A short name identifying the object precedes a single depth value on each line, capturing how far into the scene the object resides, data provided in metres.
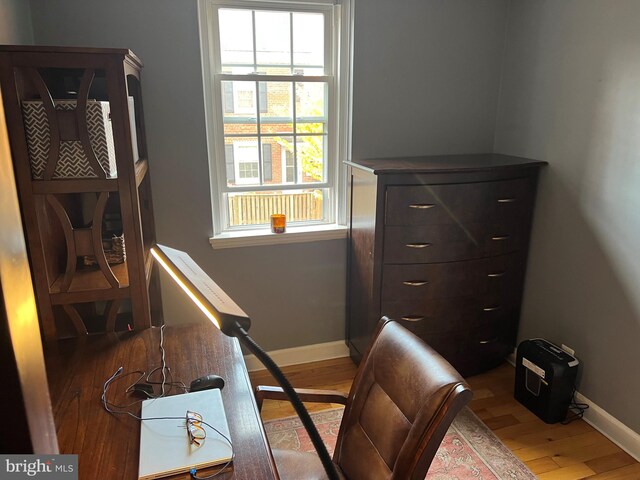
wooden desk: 1.12
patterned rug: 2.06
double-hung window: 2.48
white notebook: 1.08
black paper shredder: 2.29
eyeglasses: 1.15
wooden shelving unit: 1.58
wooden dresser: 2.34
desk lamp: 0.75
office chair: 1.12
